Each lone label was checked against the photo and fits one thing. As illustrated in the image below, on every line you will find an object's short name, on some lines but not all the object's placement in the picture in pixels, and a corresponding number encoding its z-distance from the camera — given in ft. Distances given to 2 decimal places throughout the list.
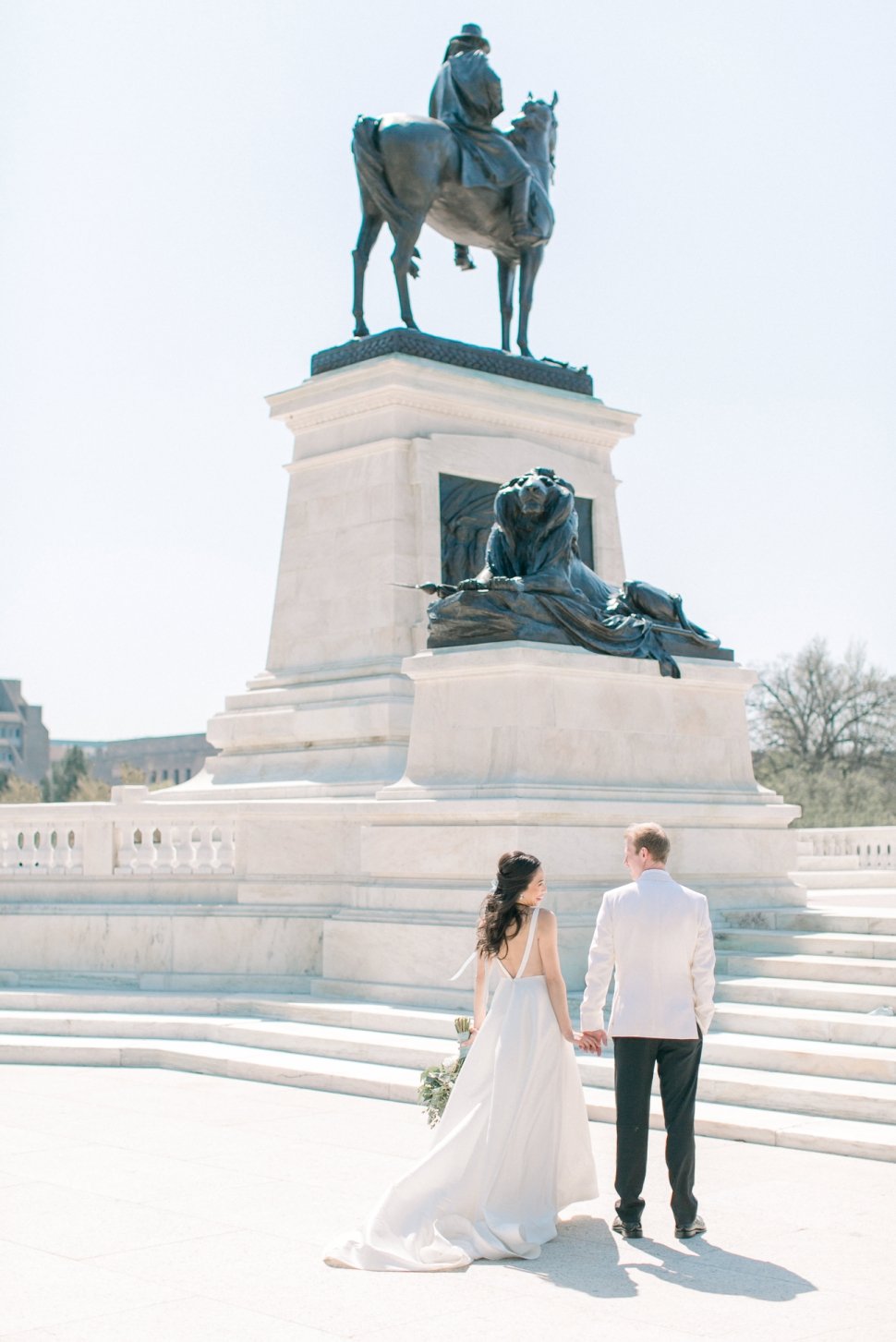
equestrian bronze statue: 62.59
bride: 23.88
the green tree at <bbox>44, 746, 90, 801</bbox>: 234.58
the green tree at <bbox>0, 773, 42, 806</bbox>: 211.20
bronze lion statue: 48.80
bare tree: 177.17
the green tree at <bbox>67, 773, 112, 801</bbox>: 200.64
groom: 25.17
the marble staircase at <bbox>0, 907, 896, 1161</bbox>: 33.22
